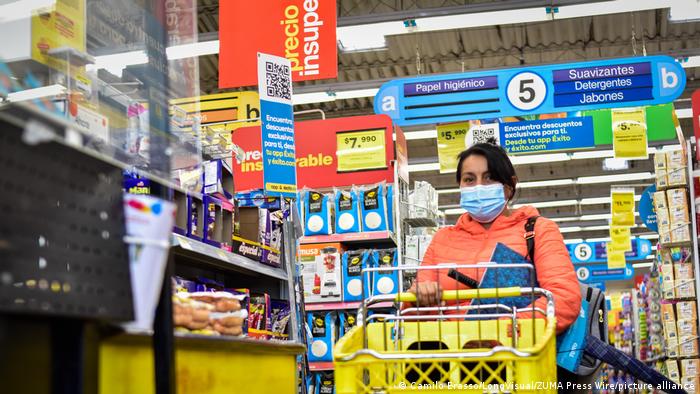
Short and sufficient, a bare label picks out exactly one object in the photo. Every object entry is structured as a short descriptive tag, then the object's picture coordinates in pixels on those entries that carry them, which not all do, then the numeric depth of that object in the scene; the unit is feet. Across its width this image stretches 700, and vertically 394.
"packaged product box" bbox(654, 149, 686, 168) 29.53
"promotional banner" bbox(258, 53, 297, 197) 19.36
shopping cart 7.67
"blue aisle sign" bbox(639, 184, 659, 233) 40.53
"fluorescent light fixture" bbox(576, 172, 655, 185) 66.59
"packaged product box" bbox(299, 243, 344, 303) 25.84
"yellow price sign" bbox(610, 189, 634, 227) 55.52
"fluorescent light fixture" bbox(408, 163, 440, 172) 64.08
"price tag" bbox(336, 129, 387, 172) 28.32
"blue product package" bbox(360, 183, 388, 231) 25.85
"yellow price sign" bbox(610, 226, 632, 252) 63.31
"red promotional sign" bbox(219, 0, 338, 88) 25.07
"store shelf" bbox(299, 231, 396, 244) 25.64
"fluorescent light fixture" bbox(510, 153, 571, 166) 57.17
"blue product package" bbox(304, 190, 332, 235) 26.20
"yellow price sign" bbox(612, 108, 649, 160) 38.50
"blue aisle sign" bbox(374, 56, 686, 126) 30.60
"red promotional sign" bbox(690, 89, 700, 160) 27.96
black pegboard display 4.19
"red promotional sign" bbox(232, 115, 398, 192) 28.58
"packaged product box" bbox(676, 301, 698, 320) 30.32
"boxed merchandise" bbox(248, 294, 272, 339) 16.56
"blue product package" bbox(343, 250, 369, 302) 25.66
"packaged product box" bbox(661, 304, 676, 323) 31.01
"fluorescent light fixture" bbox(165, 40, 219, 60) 6.62
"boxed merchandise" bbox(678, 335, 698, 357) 30.42
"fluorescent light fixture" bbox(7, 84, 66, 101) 5.15
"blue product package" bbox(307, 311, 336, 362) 25.95
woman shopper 9.63
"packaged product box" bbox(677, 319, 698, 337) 30.50
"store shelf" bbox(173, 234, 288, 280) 13.17
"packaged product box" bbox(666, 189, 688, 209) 29.55
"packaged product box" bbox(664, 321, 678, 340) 30.82
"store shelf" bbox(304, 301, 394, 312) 25.73
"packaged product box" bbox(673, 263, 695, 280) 29.78
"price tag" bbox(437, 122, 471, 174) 37.76
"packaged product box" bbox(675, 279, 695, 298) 29.63
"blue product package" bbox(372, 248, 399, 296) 25.48
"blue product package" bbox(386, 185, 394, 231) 26.23
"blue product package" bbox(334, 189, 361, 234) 26.05
